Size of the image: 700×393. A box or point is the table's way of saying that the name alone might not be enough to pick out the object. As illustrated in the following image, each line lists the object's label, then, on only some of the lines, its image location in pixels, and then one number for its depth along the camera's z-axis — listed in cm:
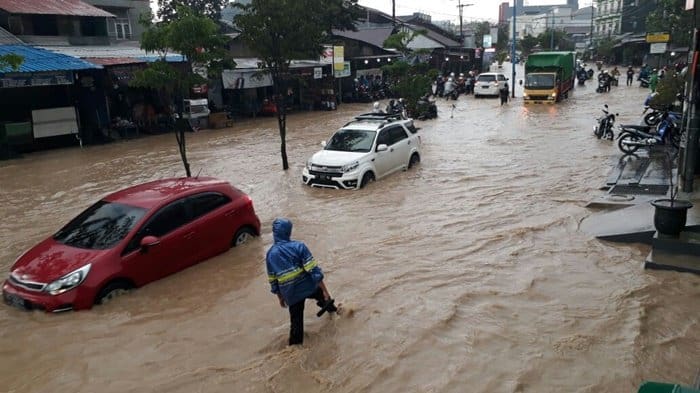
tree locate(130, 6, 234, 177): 1196
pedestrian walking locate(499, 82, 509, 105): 3453
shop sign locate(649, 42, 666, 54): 4053
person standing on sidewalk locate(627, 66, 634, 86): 4494
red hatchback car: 698
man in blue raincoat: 564
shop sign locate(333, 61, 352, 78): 3539
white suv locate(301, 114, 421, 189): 1334
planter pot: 795
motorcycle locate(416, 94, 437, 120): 2775
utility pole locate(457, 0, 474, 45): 6438
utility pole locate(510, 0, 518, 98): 4025
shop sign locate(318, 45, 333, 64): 3469
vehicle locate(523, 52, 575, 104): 3262
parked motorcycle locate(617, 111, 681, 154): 1546
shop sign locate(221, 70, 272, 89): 2834
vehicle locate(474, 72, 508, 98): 3906
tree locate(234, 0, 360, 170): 1480
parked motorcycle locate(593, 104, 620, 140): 1991
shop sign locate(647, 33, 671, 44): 4182
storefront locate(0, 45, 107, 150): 1917
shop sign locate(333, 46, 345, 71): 3450
